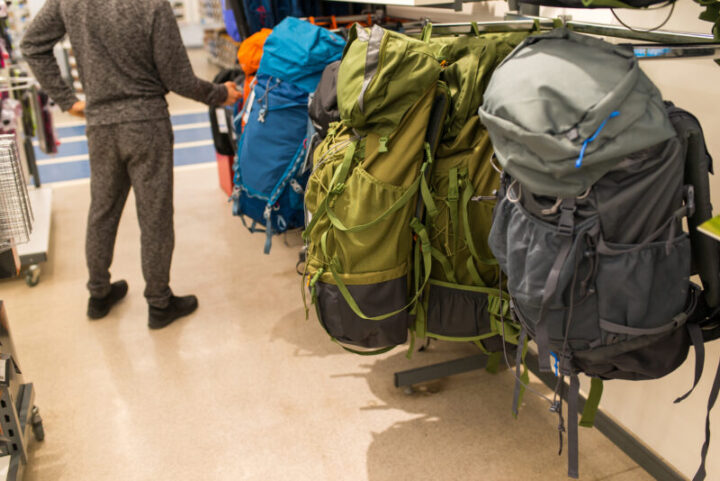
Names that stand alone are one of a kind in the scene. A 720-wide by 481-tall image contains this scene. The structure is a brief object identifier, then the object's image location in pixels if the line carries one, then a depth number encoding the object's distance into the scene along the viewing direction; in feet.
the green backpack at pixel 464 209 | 5.86
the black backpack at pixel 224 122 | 11.69
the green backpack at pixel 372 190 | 5.68
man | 8.45
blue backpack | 8.24
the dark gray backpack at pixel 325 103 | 6.81
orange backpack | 9.88
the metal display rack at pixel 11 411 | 6.55
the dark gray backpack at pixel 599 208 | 4.15
